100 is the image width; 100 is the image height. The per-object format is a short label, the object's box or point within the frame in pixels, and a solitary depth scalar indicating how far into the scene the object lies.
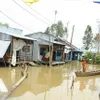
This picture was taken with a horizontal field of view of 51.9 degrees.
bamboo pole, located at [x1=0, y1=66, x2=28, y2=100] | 3.72
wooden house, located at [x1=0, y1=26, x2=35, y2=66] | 8.47
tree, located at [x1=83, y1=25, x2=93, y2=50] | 22.90
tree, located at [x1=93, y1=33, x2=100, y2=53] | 20.89
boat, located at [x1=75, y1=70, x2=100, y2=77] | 7.37
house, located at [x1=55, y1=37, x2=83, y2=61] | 14.65
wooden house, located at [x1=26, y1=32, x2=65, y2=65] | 11.23
